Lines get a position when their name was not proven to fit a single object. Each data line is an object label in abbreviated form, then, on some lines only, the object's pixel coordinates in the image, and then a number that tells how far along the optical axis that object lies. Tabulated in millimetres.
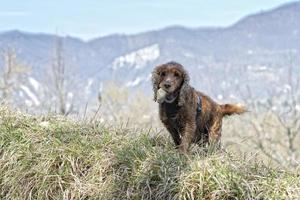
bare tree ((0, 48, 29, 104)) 40797
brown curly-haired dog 4879
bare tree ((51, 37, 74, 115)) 41938
